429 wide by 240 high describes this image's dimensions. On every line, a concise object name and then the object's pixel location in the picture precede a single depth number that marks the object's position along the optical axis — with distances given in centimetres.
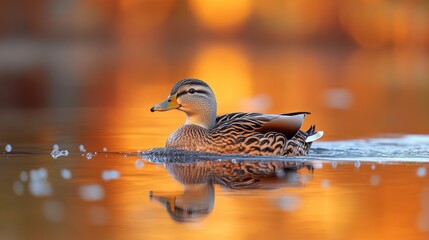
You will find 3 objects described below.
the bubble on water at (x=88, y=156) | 2203
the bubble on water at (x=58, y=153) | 2217
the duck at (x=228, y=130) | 2241
